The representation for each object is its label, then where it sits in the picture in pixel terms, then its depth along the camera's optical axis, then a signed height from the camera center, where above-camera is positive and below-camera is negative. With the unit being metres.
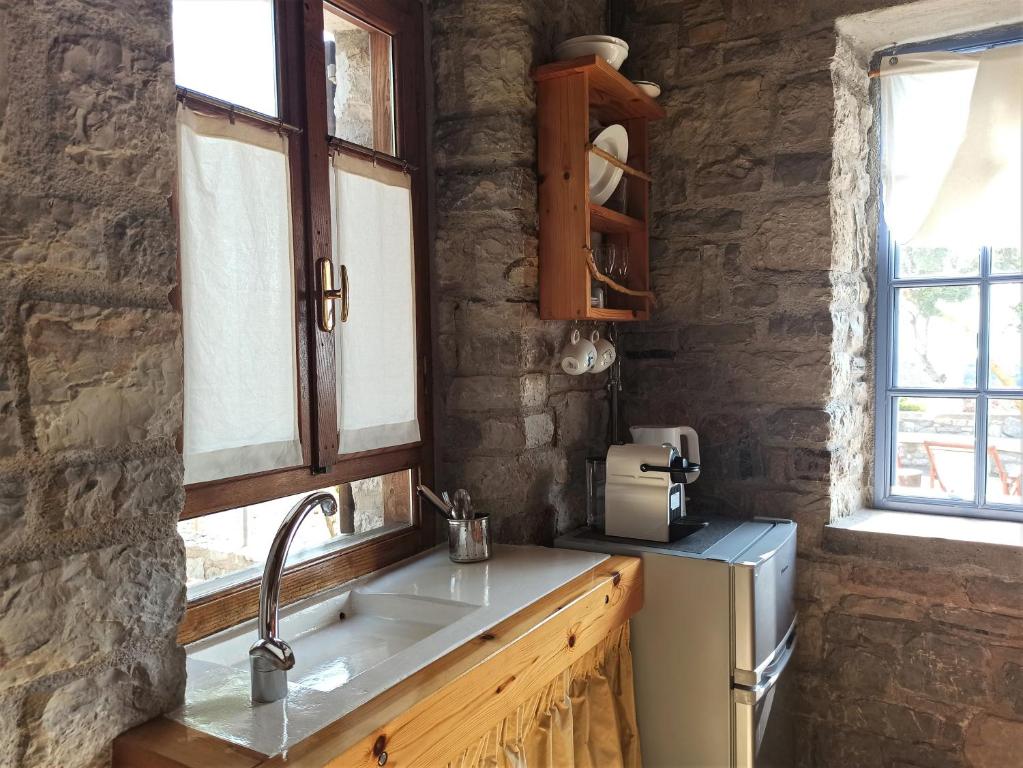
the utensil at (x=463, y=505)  2.02 -0.40
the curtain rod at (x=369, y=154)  1.85 +0.48
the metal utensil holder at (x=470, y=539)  2.02 -0.49
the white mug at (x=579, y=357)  2.29 -0.03
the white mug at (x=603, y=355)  2.38 -0.03
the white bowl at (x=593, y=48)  2.21 +0.83
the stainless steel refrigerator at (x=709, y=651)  1.91 -0.76
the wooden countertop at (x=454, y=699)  1.09 -0.56
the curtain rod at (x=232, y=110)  1.49 +0.48
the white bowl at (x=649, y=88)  2.41 +0.78
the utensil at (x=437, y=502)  1.91 -0.38
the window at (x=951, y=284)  2.26 +0.17
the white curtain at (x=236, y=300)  1.51 +0.11
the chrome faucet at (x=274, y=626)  1.25 -0.45
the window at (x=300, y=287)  1.55 +0.14
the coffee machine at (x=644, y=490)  2.13 -0.40
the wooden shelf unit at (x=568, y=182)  2.15 +0.45
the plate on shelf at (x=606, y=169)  2.29 +0.51
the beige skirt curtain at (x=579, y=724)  1.54 -0.81
